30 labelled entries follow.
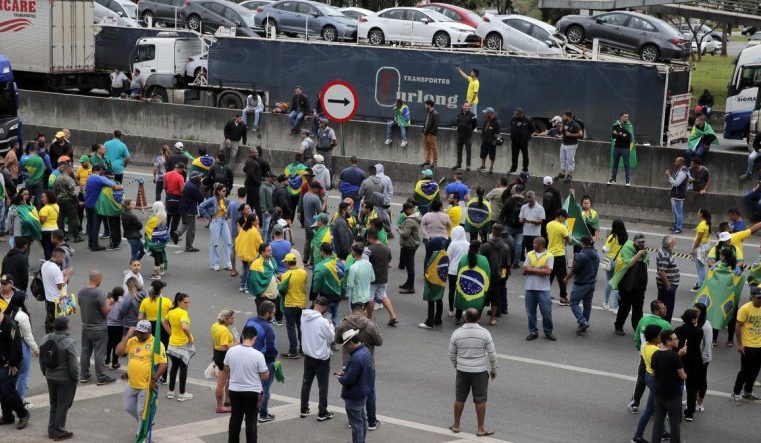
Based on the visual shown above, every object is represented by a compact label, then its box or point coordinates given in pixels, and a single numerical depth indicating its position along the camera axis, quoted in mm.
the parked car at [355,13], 40625
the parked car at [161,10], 42125
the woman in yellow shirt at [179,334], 13836
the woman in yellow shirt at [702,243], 18266
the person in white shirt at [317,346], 13070
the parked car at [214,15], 40688
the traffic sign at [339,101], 24422
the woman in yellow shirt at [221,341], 13347
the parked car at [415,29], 36875
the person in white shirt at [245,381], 12086
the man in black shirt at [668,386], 12430
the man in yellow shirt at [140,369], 12648
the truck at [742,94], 34469
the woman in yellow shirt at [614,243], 17031
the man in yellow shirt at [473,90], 29562
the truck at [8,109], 27266
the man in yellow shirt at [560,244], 17828
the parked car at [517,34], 34781
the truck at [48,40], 36541
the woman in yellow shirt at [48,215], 19453
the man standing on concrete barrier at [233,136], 26844
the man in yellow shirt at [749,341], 13992
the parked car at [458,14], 38344
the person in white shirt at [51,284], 15578
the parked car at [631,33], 36125
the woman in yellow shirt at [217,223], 19469
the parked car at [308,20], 39469
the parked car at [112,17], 41219
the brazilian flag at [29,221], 19156
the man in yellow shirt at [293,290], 15141
